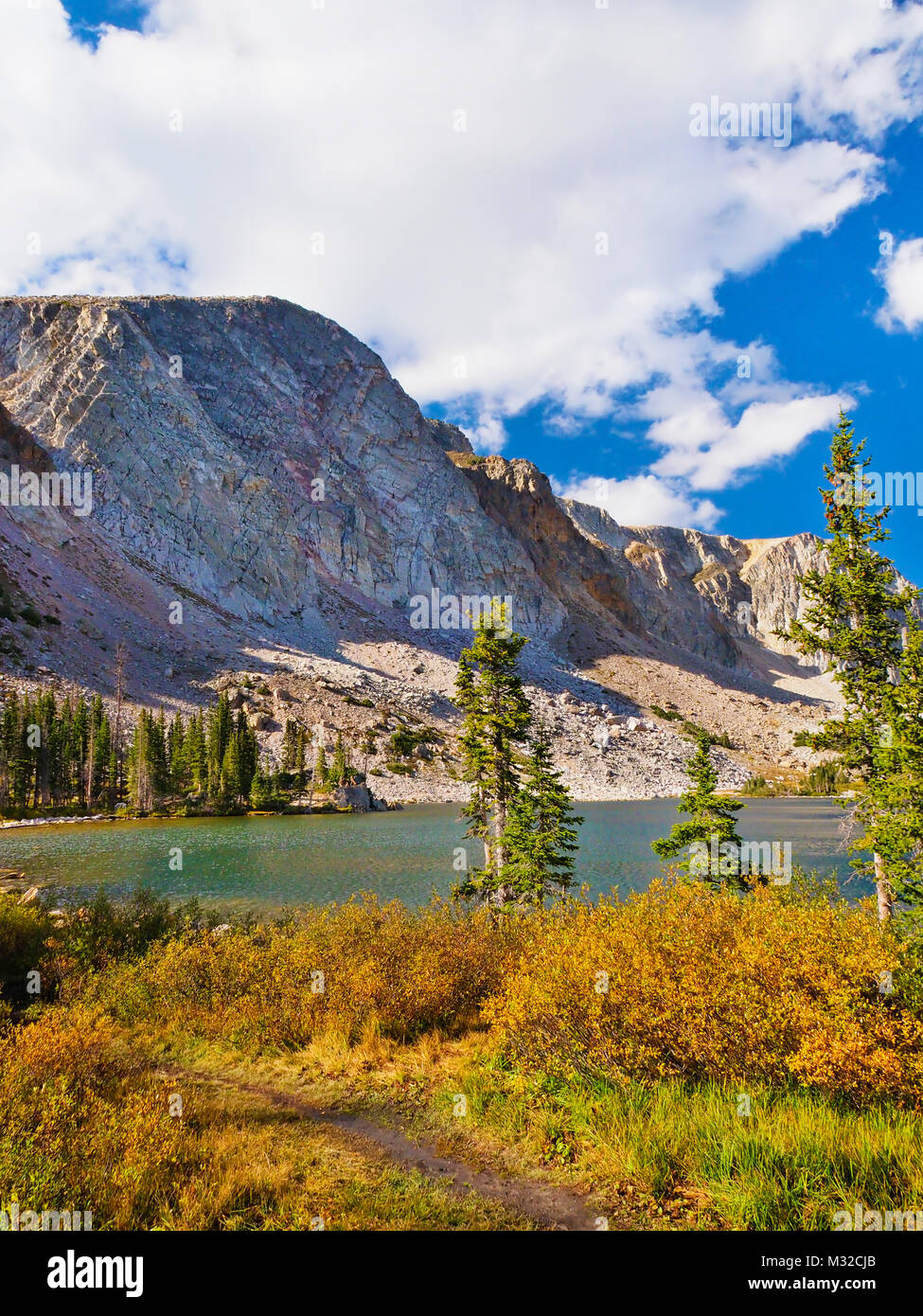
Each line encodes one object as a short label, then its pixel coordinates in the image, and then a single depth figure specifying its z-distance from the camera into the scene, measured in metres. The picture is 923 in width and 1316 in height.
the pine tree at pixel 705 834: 21.59
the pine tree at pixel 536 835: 20.38
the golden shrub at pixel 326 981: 12.30
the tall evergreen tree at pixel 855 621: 15.75
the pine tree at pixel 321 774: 82.88
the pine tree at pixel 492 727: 22.69
